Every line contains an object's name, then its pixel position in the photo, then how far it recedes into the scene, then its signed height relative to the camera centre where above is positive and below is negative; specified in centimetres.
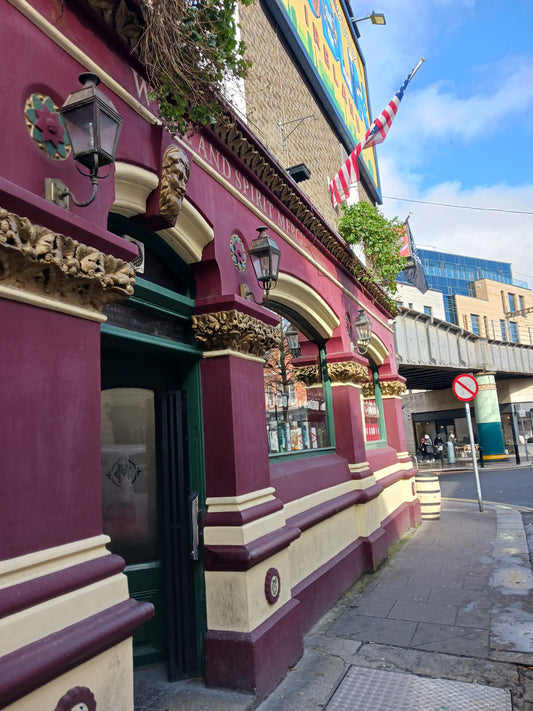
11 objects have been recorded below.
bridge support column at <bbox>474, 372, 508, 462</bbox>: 2606 +48
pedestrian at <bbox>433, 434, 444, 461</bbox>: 2753 -60
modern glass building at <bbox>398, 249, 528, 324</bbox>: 6588 +2143
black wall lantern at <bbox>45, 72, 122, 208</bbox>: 262 +163
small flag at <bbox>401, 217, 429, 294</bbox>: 1299 +425
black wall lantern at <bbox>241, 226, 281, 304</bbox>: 479 +171
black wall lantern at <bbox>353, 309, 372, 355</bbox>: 880 +183
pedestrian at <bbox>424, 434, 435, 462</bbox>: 3005 -88
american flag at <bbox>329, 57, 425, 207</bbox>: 796 +464
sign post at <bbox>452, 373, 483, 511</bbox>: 1107 +99
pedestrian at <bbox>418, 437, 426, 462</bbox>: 3084 -69
